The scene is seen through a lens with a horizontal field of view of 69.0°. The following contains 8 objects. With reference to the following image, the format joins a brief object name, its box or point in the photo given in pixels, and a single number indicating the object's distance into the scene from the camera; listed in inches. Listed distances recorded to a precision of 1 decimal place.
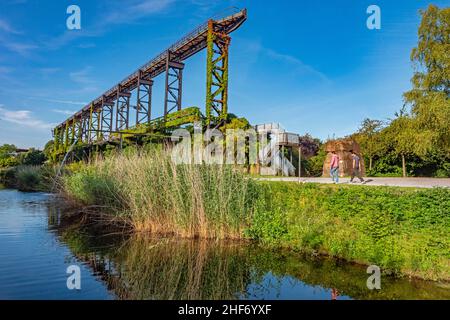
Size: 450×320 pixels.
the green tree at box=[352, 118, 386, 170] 831.1
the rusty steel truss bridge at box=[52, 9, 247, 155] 984.9
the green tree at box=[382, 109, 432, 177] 680.4
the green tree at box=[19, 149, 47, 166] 1852.9
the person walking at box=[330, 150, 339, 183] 497.7
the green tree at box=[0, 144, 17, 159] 2054.9
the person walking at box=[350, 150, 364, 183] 516.2
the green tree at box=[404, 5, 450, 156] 684.7
